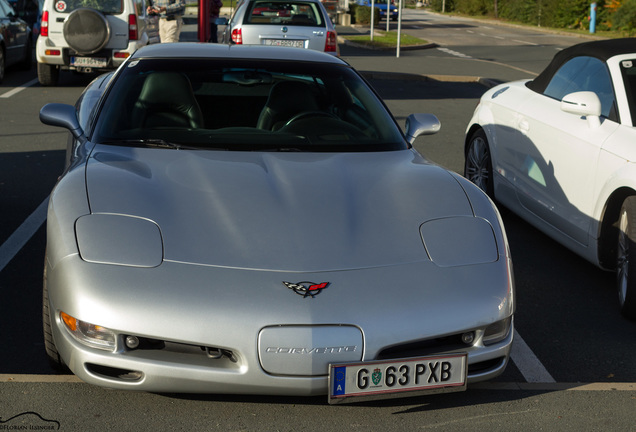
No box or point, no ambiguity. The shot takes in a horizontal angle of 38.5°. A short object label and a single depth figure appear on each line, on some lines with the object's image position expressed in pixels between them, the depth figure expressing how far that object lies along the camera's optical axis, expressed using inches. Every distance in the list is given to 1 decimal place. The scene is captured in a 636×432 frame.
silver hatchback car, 601.0
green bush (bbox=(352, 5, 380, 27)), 1984.5
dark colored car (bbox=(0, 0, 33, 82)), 621.9
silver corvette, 132.0
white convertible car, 207.0
